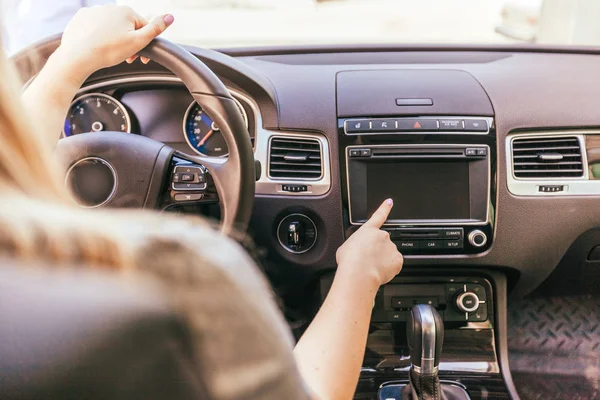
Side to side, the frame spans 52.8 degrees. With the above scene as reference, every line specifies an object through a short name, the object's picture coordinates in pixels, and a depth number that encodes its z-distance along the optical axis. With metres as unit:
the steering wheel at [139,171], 1.30
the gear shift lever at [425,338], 1.40
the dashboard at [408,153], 1.55
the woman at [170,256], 0.42
